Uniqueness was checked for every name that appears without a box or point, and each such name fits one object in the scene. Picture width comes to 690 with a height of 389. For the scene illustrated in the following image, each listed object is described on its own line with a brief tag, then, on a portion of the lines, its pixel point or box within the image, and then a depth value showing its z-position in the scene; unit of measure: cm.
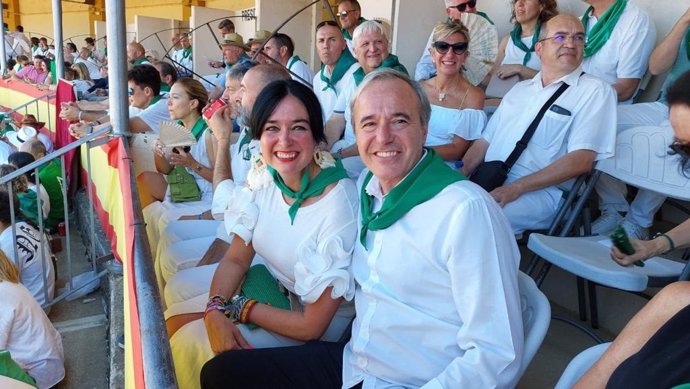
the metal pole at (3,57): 1021
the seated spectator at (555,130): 246
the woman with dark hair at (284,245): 164
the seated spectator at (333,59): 385
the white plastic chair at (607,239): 197
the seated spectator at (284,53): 504
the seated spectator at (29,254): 393
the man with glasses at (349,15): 454
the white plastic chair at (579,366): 126
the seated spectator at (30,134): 704
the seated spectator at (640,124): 268
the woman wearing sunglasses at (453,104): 286
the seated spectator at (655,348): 97
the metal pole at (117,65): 345
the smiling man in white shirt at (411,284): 123
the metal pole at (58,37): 683
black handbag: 260
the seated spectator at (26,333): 296
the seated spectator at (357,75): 321
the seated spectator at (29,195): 484
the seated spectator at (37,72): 1151
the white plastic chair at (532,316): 127
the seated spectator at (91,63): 1284
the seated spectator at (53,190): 575
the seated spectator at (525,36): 344
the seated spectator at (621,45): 294
